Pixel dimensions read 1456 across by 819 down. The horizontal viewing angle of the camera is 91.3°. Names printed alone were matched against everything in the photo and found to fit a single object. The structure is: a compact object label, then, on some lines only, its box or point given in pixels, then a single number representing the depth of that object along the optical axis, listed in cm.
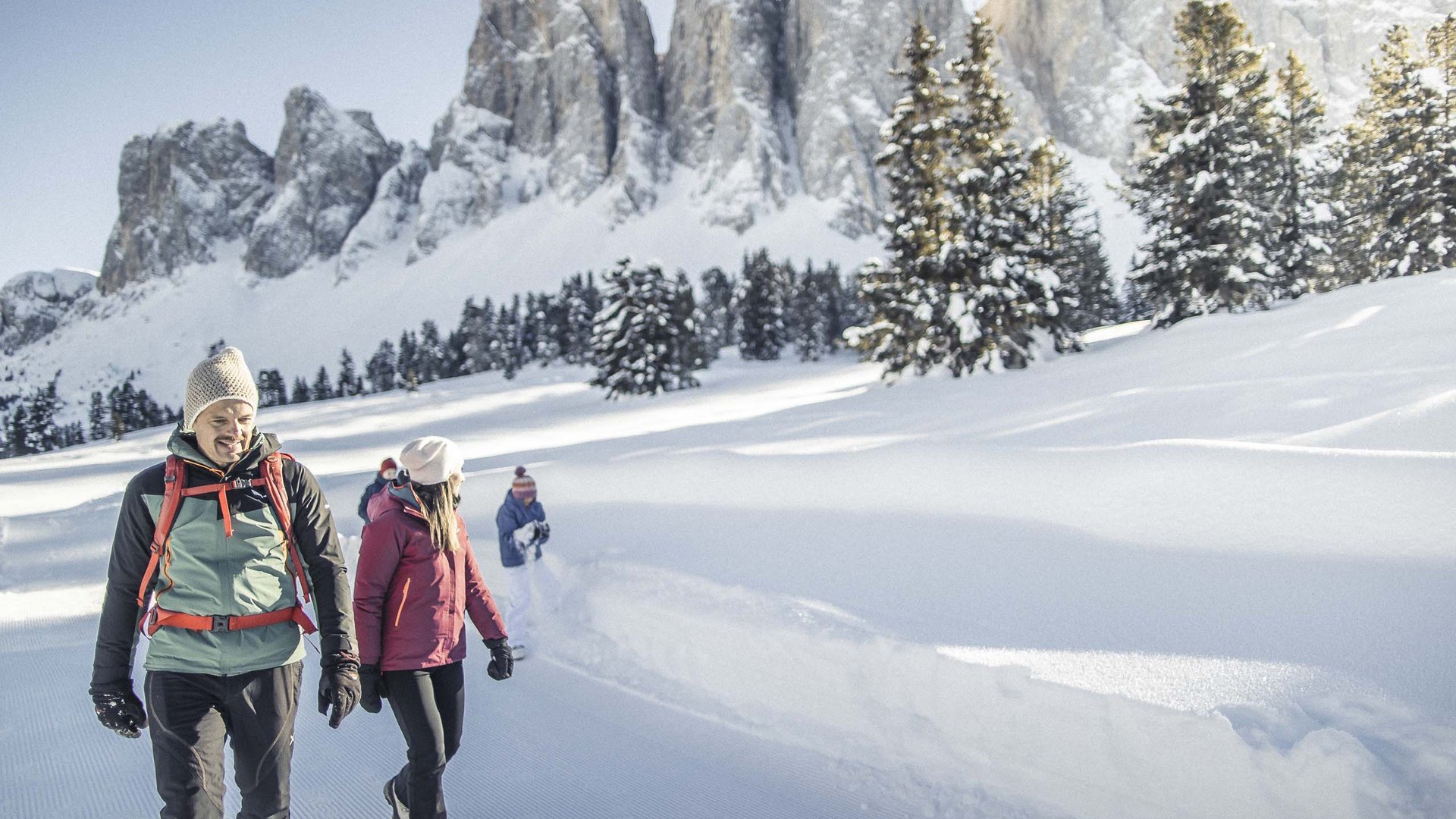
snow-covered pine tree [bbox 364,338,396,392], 8499
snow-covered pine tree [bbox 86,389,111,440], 8612
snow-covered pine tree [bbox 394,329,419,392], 8444
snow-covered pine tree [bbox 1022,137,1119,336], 1944
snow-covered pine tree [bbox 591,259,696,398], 3344
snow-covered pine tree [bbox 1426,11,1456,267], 2366
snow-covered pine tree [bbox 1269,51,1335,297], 2372
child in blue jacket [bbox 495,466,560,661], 600
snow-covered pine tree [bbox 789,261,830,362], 5909
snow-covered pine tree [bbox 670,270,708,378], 3581
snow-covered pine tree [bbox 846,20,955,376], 1770
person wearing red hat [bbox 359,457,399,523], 689
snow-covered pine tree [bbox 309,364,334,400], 8219
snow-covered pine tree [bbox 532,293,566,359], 7031
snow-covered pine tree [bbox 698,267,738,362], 7387
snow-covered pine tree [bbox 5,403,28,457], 6994
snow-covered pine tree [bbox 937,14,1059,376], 1700
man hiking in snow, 235
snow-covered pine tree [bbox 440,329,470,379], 7819
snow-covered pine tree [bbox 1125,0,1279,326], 1869
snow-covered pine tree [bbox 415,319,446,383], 8288
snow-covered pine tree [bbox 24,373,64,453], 7244
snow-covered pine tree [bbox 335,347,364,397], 8631
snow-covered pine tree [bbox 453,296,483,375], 7319
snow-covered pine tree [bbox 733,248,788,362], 5841
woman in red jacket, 298
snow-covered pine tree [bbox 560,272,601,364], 6334
